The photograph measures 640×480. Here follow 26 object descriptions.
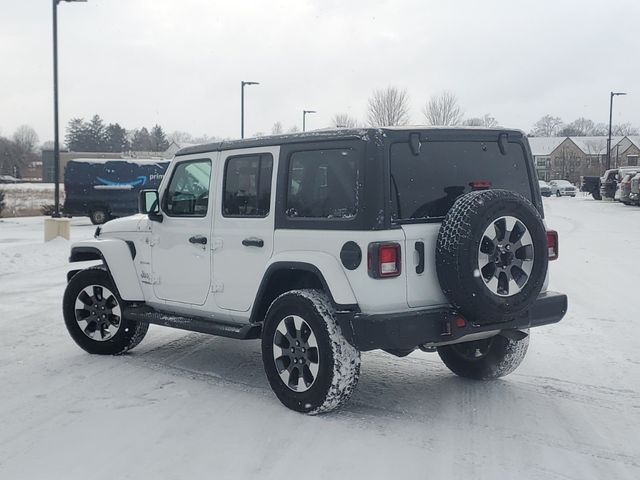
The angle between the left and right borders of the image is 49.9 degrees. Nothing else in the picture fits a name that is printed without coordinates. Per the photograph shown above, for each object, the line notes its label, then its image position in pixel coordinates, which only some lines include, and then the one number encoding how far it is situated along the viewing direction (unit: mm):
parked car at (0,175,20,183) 75112
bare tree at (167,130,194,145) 120075
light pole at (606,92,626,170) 49741
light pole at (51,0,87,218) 17859
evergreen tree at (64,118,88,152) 120750
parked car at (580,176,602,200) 41938
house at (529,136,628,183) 96125
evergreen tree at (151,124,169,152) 109969
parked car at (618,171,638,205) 31442
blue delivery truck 25422
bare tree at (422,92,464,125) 45469
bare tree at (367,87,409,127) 42125
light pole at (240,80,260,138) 29208
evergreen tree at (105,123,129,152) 120938
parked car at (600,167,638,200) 36344
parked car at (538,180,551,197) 54031
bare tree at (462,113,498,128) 57619
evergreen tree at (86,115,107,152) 120188
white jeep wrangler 4492
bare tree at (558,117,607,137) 129325
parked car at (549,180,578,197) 55156
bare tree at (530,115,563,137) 129500
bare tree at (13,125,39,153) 139000
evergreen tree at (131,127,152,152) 115300
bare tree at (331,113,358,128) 46188
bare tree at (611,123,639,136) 125544
